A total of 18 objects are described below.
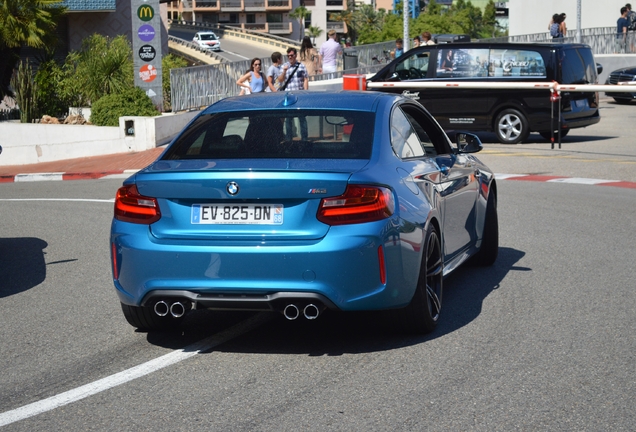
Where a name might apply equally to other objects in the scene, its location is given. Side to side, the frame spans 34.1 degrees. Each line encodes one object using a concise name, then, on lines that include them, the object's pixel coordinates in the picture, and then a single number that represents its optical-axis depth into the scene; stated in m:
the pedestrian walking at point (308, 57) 22.88
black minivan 19.98
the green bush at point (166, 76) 25.20
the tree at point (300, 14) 147.50
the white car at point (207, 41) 96.62
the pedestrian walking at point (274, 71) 20.55
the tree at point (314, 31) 151.50
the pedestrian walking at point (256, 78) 20.69
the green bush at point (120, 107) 22.88
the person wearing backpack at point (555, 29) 35.06
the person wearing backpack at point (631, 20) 38.59
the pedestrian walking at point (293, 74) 19.72
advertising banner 23.69
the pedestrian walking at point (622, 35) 38.09
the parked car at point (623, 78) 31.64
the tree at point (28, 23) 25.58
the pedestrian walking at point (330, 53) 26.62
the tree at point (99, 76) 24.55
